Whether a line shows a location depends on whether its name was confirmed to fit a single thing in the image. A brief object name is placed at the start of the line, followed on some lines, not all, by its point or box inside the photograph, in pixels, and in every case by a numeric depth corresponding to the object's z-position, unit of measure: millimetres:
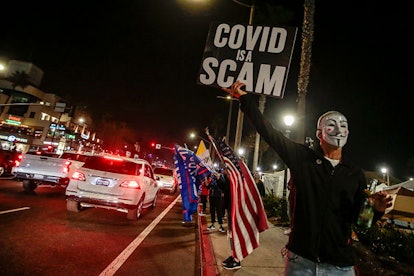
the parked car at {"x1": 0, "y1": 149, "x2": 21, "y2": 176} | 16969
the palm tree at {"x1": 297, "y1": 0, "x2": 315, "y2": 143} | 12336
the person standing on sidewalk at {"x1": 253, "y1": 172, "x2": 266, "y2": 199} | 10939
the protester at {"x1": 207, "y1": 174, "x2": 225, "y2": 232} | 9484
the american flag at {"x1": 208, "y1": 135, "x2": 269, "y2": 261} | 4136
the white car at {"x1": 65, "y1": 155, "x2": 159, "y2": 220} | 8914
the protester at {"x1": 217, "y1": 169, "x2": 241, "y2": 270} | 5340
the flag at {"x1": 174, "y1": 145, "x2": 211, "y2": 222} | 8734
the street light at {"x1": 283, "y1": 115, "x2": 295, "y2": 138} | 14141
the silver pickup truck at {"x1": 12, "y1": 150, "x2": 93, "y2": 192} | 12078
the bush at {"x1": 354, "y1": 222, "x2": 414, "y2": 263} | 6562
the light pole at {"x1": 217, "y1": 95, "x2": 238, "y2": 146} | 25512
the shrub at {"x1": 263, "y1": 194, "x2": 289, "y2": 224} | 11977
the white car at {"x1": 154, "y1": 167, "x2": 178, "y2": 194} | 22172
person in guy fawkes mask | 2268
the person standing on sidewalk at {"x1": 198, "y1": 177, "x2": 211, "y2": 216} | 12440
